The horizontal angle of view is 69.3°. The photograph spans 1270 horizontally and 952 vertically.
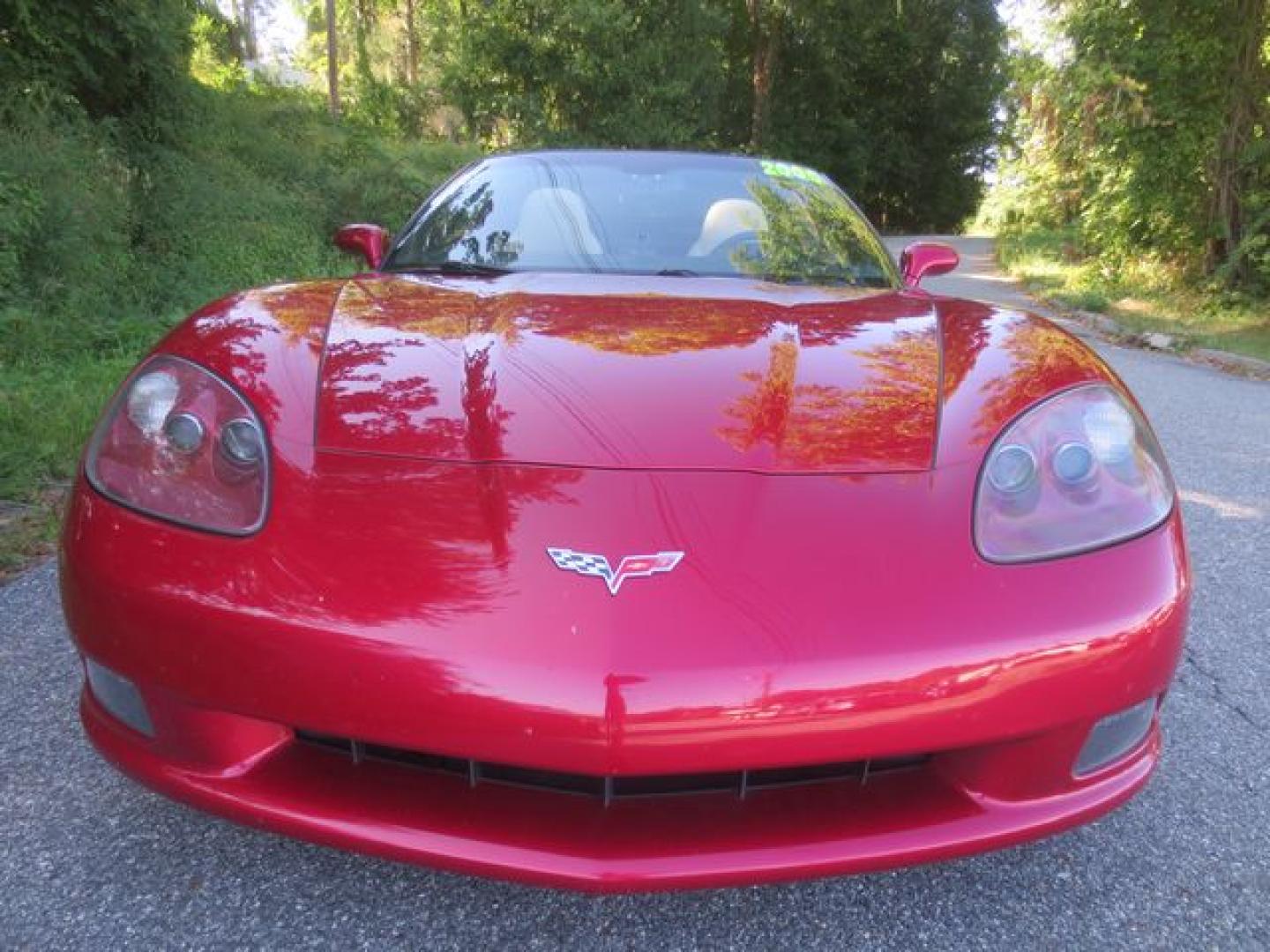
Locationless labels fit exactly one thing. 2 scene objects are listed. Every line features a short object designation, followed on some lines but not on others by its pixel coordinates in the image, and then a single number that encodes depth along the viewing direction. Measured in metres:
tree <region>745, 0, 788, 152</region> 25.62
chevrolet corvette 1.11
